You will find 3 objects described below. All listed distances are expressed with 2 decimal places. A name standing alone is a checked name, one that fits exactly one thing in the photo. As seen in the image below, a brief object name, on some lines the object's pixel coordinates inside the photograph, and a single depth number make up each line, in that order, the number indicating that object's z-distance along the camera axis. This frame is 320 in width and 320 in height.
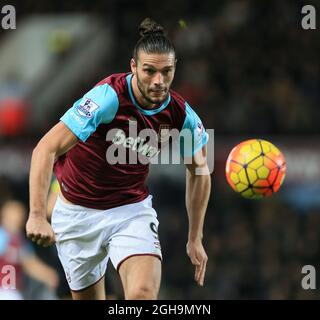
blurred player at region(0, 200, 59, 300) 18.48
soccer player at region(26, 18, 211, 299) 11.37
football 13.36
